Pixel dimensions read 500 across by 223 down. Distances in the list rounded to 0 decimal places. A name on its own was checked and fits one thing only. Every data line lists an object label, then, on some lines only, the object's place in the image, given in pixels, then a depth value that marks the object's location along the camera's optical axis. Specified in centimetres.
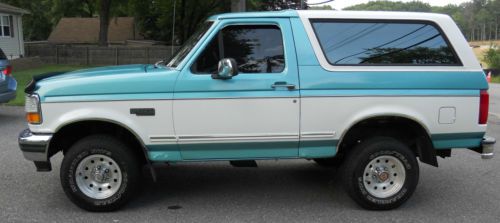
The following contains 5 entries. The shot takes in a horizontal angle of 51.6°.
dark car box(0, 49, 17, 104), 972
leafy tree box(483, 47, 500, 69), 3982
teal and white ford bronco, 483
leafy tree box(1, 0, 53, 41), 5562
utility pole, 1807
